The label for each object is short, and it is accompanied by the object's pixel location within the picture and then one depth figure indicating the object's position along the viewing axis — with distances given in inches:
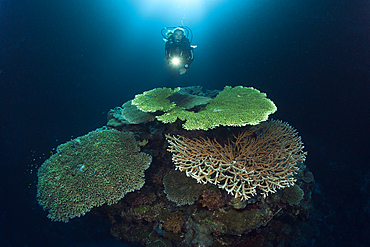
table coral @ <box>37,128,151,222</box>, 109.0
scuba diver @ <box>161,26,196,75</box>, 235.6
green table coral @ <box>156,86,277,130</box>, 124.6
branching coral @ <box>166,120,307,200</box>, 100.6
